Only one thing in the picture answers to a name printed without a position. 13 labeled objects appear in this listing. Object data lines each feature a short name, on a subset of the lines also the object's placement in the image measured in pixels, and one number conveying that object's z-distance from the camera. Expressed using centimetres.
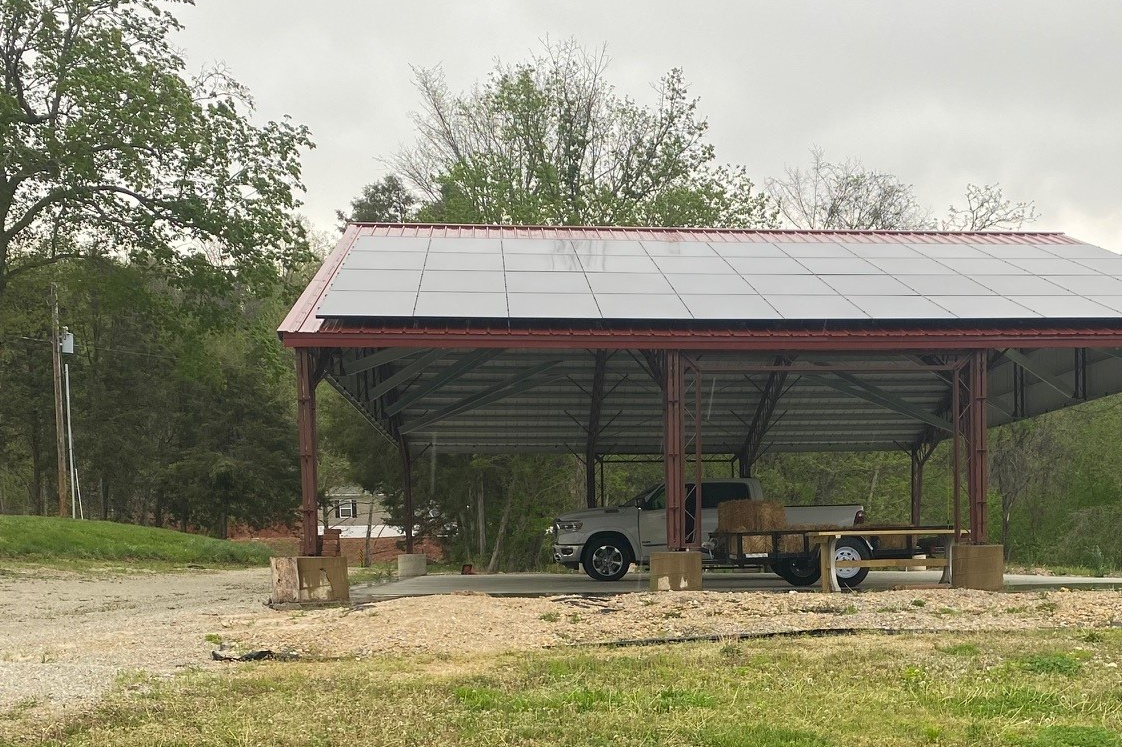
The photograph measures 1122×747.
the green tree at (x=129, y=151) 2828
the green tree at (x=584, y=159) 3966
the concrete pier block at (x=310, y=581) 1446
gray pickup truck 1919
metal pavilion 1545
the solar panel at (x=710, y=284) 1709
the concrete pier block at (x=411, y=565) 2397
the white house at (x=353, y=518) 7284
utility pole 3816
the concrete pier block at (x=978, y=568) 1580
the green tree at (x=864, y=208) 4659
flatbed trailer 1617
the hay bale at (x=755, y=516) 1783
